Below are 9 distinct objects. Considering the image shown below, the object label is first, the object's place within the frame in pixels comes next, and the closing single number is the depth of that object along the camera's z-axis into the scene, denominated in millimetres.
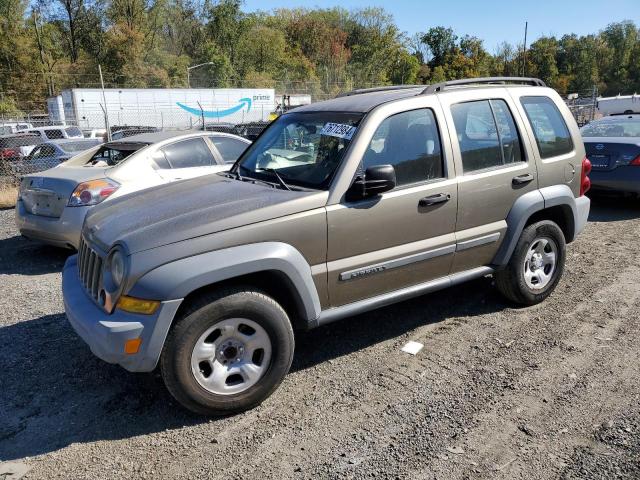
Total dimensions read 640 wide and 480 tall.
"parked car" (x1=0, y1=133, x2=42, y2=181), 13939
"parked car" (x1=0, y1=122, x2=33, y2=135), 21283
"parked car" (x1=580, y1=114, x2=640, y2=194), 8117
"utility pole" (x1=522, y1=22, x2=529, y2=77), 63531
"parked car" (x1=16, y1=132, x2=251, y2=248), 6398
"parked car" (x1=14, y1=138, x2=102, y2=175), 13164
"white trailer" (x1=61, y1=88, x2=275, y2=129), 28219
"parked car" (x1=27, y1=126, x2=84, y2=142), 19139
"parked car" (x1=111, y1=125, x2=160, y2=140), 17500
